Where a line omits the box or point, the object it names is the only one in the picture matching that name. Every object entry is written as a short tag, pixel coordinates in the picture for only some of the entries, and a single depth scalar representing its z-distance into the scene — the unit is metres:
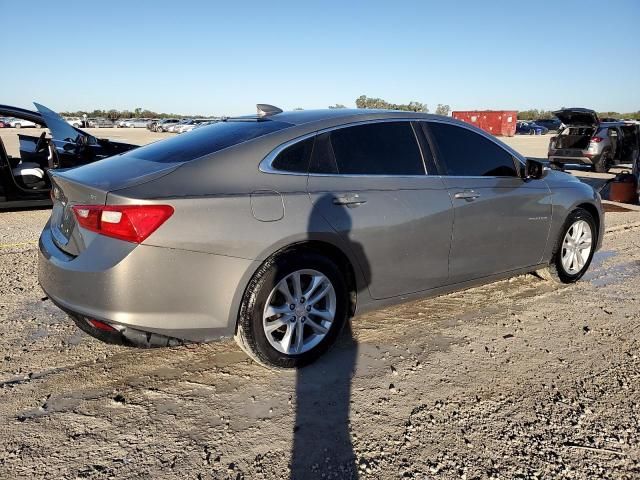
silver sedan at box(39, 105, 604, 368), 2.68
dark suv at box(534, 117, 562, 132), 55.81
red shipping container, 47.56
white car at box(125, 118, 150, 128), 66.56
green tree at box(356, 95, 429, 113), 56.35
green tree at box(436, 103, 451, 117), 62.09
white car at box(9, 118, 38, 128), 45.79
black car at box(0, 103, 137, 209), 7.22
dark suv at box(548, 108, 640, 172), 14.77
